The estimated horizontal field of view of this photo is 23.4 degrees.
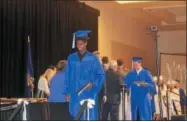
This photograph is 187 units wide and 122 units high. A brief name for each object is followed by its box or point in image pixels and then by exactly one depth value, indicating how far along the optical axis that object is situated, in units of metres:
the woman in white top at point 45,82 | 8.93
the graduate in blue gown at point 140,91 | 8.26
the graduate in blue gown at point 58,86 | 7.29
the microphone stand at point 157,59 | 6.17
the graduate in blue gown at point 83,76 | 5.52
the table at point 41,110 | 5.80
